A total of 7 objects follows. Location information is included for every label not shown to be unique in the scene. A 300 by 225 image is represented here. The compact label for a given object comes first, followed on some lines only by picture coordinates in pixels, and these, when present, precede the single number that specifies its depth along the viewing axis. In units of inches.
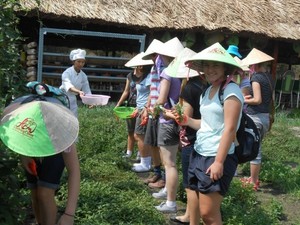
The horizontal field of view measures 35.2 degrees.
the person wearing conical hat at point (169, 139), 174.7
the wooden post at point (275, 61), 518.9
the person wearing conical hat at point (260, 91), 203.0
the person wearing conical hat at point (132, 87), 236.5
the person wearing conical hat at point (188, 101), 151.2
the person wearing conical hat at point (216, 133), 123.0
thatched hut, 432.2
